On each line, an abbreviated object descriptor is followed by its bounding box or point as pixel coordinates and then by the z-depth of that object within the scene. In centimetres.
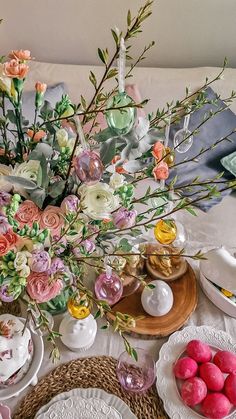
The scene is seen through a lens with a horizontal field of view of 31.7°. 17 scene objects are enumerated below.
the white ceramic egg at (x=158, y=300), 95
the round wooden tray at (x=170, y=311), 95
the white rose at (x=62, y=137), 71
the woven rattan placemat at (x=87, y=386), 84
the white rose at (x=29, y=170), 67
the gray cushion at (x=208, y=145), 147
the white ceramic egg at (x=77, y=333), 91
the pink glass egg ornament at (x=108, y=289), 90
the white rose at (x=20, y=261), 62
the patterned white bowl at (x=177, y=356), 83
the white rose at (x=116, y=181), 68
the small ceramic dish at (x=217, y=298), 97
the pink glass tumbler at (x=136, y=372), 86
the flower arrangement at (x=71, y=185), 63
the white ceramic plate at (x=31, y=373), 85
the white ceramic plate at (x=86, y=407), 82
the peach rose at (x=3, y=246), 60
